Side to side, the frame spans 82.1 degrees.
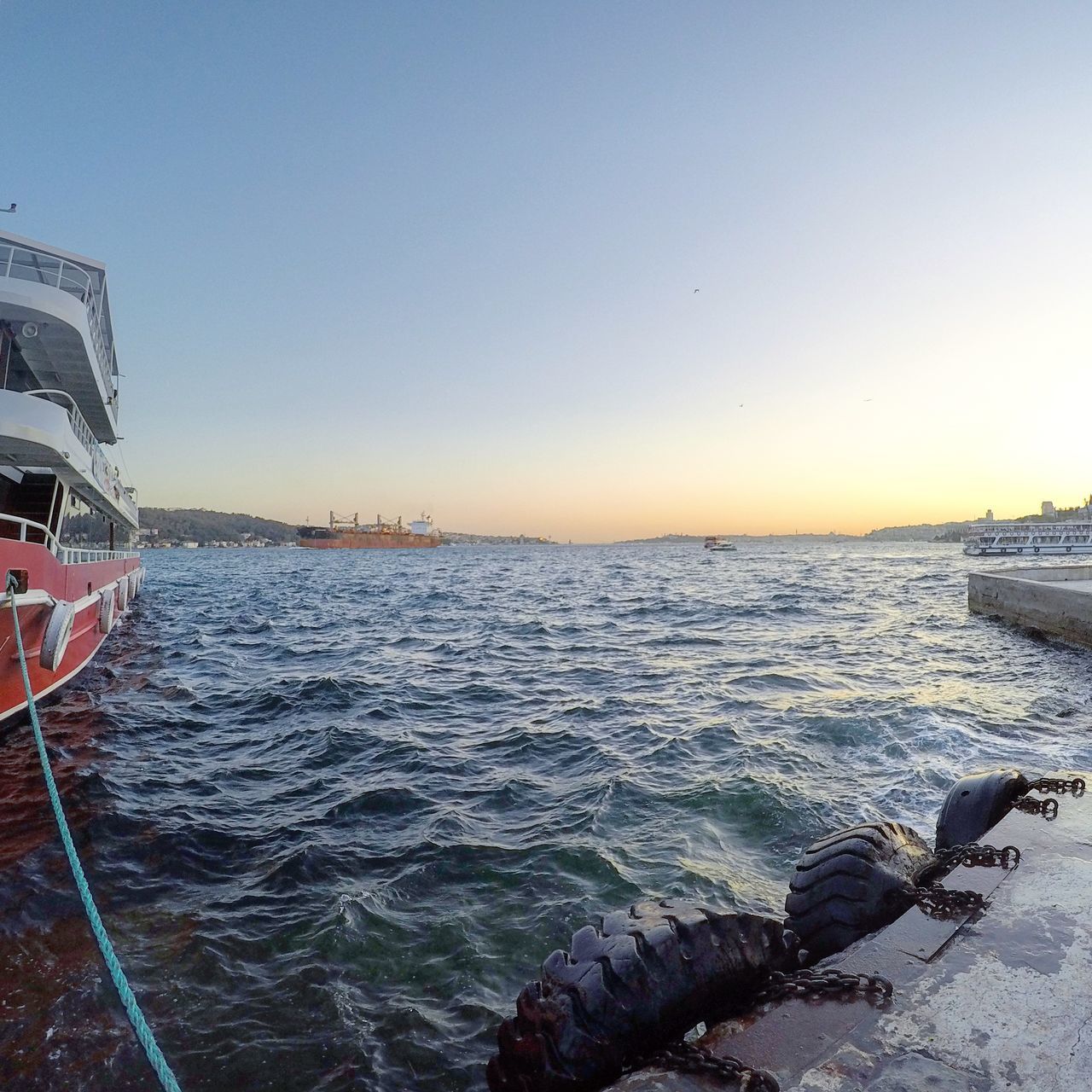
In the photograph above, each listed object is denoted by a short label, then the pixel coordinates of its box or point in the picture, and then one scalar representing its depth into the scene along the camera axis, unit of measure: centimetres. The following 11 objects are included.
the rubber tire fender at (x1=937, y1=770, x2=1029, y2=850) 419
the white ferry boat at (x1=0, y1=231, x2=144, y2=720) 832
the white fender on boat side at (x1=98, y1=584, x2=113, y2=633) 1396
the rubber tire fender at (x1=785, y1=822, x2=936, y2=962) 310
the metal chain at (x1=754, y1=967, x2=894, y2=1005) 238
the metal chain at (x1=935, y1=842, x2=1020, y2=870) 338
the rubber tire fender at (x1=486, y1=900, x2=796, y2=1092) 229
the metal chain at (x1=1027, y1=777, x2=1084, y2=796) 452
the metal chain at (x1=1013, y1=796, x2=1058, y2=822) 406
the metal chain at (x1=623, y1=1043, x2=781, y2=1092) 193
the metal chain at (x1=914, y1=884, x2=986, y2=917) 295
